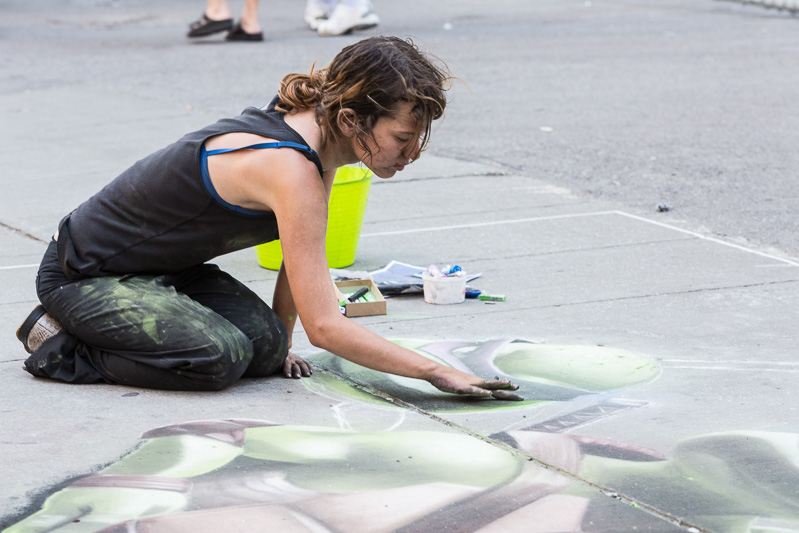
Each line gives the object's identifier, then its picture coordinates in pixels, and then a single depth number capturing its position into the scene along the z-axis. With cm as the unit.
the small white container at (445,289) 784
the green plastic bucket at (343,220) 842
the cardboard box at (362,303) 757
